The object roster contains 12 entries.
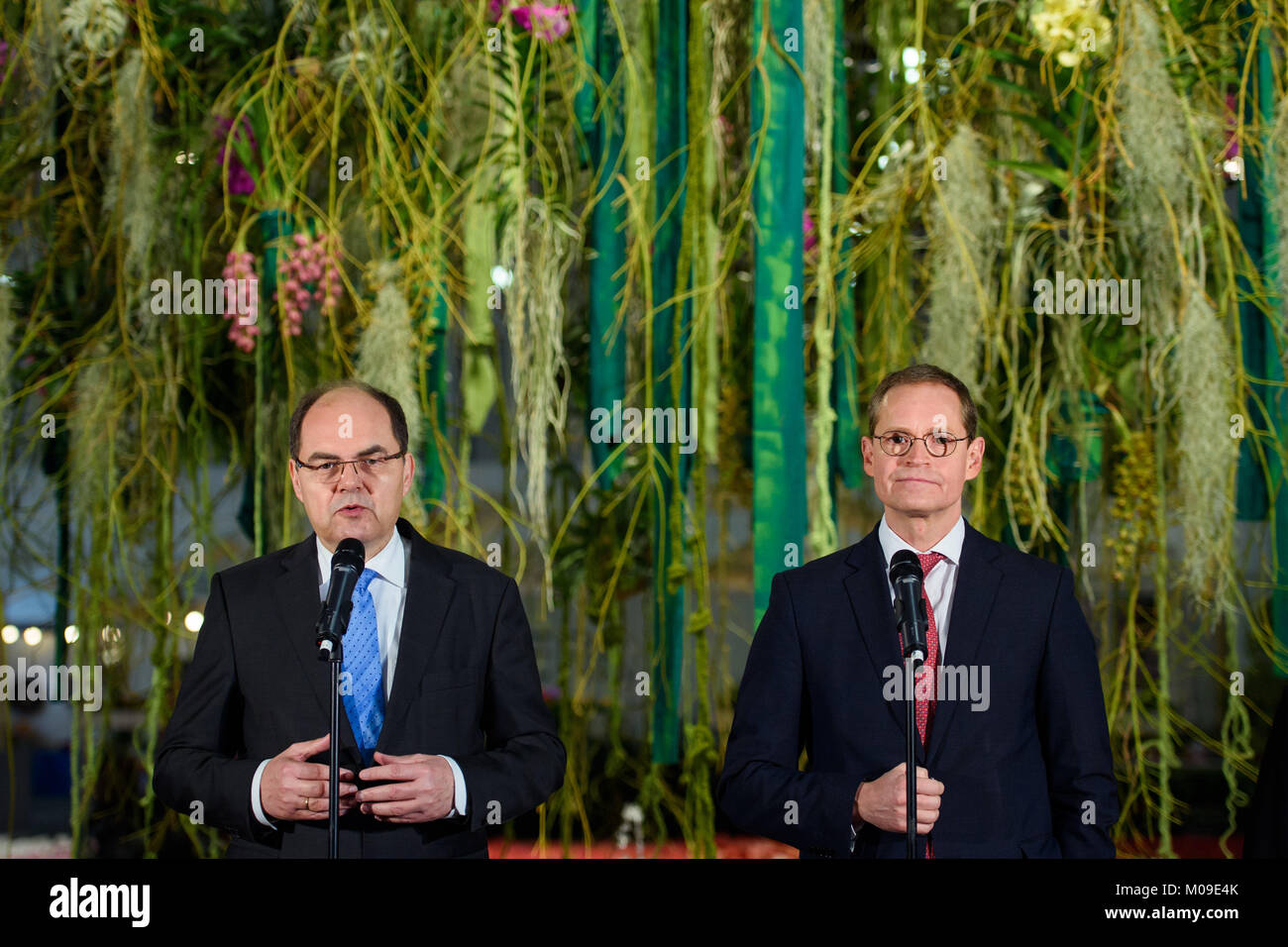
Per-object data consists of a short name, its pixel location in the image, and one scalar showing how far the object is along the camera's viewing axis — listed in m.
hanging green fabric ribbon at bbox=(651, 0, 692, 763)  5.71
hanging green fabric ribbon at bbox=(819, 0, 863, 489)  5.75
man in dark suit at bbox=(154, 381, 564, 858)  4.85
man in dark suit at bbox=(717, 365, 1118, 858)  4.82
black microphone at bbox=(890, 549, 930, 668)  4.61
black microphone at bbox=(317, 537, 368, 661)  4.60
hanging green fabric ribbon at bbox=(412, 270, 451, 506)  5.72
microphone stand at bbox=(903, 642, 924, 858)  4.62
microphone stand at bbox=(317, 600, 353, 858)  4.60
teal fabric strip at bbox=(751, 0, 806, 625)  5.71
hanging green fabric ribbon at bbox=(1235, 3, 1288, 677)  5.69
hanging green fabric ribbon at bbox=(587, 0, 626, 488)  5.74
